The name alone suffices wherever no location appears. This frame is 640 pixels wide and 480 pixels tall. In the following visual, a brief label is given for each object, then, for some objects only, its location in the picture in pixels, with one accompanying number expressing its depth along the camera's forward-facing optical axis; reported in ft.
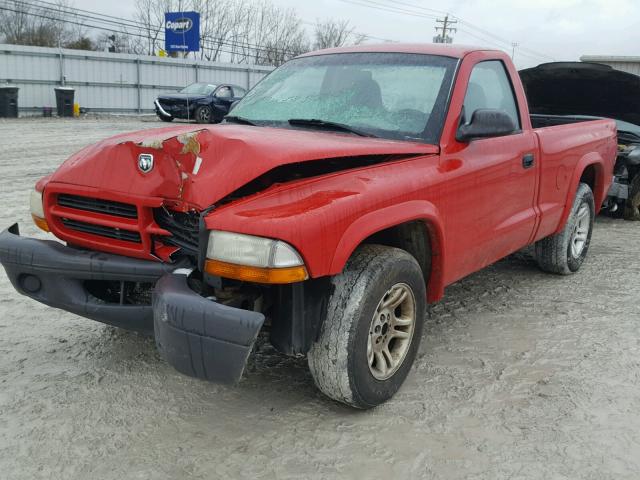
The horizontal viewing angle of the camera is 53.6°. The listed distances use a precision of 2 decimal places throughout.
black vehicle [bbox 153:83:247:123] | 68.39
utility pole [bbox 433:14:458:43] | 228.55
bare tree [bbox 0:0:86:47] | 144.97
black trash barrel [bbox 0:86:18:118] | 65.16
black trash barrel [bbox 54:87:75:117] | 70.44
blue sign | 111.55
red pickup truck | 8.29
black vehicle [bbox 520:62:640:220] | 24.57
